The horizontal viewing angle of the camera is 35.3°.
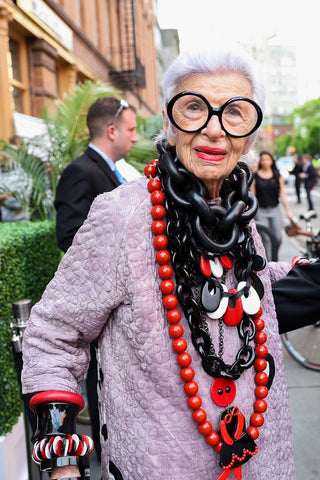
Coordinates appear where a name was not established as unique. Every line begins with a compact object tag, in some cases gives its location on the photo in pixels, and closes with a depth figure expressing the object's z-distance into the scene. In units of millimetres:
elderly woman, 1204
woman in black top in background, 6941
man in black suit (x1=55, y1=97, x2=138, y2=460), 2713
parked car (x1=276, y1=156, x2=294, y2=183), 48422
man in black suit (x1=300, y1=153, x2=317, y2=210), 16186
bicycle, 4512
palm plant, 5250
